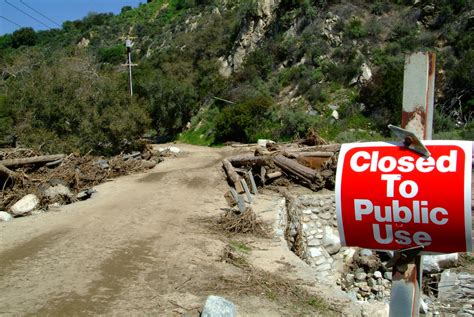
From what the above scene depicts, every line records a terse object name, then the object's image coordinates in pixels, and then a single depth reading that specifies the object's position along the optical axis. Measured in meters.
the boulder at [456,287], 7.62
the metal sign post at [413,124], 1.92
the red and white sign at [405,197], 1.74
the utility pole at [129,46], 26.09
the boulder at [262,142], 20.66
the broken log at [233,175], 12.34
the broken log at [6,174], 11.32
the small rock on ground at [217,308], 4.90
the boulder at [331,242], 10.47
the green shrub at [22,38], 73.44
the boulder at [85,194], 11.15
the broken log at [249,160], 13.74
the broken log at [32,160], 12.14
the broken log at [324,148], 14.87
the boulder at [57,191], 10.82
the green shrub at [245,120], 24.55
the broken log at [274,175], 13.37
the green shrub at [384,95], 21.33
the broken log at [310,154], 13.93
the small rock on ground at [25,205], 9.95
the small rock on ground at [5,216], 9.52
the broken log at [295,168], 12.85
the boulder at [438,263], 8.15
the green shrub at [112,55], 54.56
